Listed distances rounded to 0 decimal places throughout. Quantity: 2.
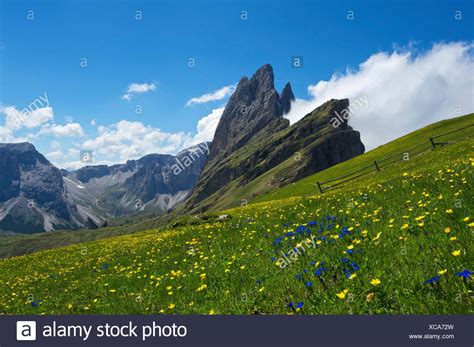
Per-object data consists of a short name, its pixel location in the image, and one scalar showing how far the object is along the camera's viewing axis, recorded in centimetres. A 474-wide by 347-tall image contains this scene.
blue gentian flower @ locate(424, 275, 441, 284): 461
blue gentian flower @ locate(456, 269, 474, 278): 436
